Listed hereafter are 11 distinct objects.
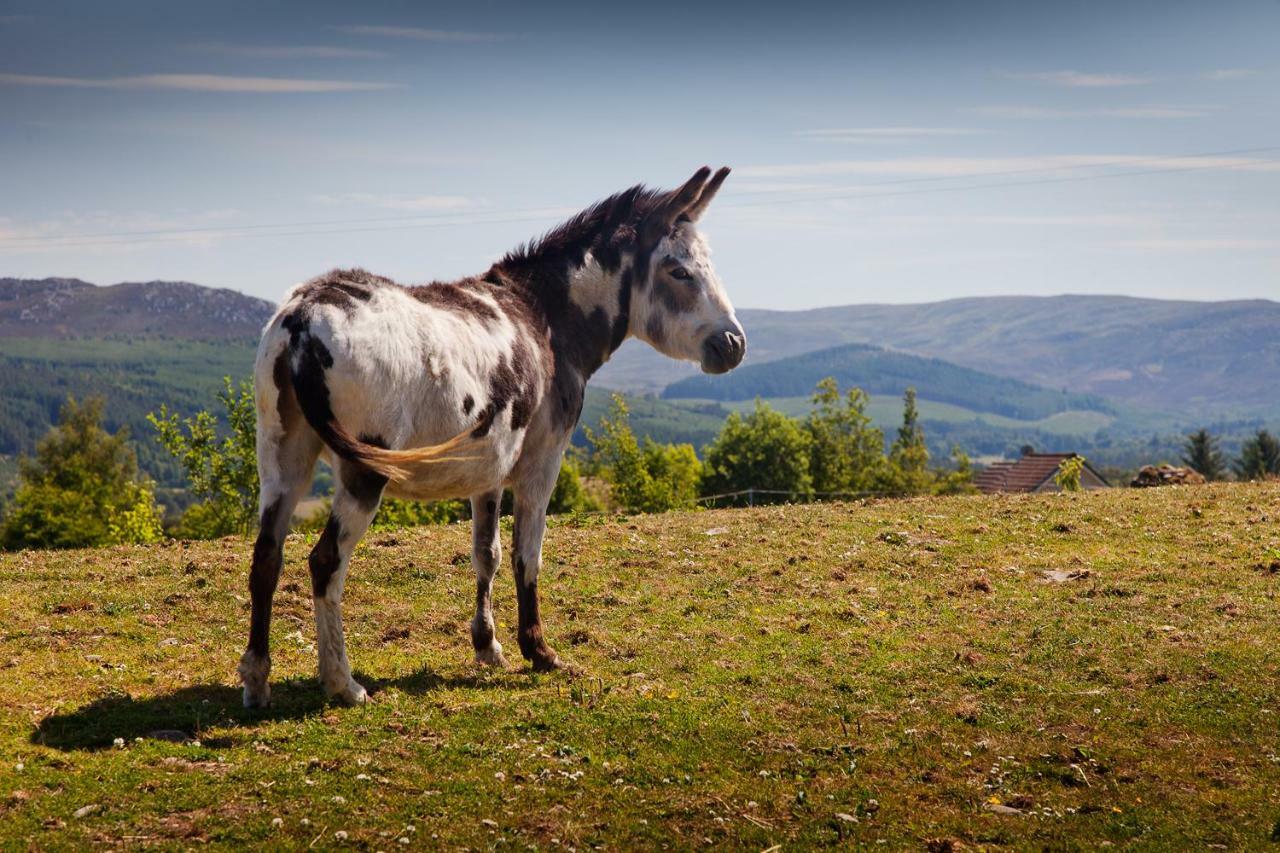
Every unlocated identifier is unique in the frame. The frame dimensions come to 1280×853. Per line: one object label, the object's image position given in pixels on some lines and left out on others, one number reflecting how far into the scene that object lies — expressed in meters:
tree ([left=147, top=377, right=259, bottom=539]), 45.00
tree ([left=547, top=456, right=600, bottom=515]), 85.69
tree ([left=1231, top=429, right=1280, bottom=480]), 105.81
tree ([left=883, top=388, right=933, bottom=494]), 107.62
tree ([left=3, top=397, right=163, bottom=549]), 60.97
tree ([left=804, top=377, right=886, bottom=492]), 101.44
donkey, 8.51
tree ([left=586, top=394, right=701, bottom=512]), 74.88
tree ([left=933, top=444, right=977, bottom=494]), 101.83
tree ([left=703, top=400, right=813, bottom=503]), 91.50
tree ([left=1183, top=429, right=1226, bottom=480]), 116.56
